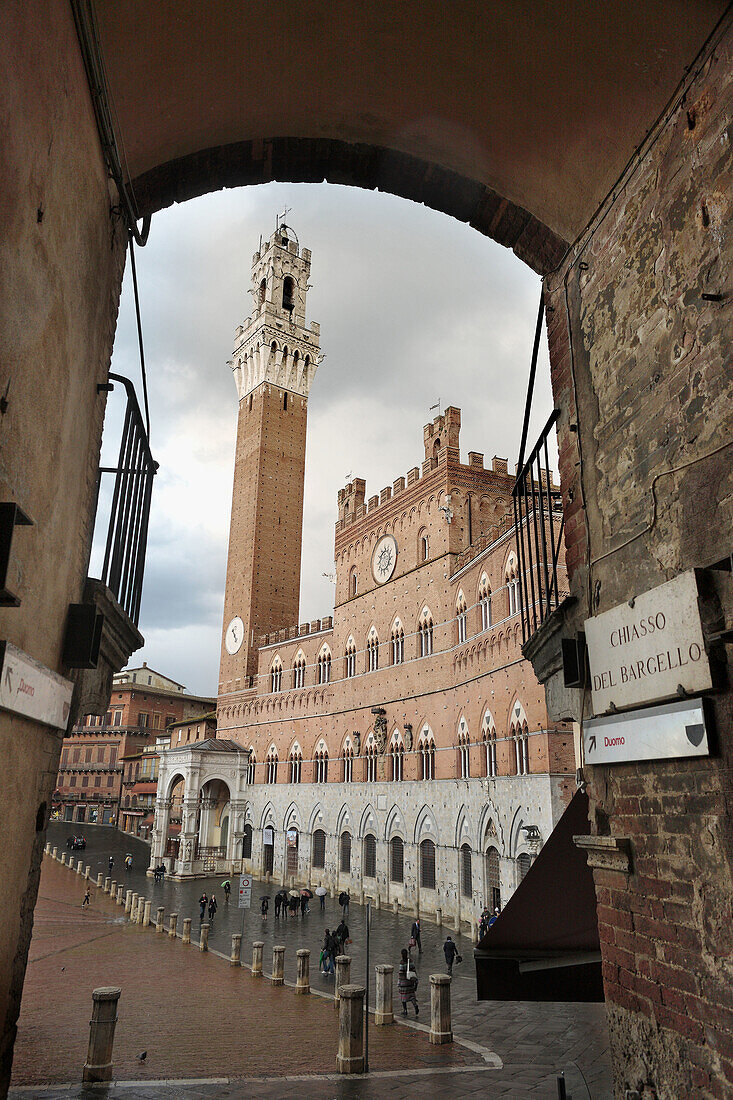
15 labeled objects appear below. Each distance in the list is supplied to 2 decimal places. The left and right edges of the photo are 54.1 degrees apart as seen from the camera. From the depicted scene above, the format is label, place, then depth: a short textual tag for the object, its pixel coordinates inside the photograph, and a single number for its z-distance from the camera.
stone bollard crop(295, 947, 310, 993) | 11.77
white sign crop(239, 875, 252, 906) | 15.61
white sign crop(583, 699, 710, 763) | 2.92
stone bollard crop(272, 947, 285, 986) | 12.44
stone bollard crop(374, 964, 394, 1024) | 9.85
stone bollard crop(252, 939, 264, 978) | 13.06
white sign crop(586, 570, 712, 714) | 2.96
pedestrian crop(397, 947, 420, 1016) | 10.95
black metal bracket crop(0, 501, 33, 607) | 2.54
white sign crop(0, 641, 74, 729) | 3.02
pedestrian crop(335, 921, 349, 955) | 16.47
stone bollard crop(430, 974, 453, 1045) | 8.95
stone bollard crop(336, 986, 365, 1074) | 7.45
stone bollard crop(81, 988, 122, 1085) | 6.40
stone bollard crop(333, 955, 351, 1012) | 10.73
